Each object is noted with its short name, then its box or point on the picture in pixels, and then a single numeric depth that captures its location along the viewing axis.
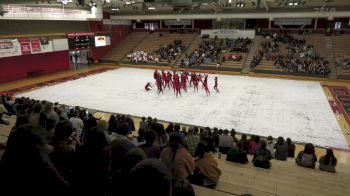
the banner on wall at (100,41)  25.03
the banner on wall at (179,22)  28.97
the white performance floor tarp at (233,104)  9.67
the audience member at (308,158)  5.80
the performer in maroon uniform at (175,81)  13.80
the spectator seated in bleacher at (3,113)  7.47
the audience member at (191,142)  5.41
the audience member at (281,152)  6.31
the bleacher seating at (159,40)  27.18
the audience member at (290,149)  6.77
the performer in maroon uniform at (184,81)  14.41
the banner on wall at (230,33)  25.33
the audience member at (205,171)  3.85
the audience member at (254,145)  6.53
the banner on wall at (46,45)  19.41
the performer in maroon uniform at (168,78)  14.70
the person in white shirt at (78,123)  6.17
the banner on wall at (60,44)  20.55
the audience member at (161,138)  5.18
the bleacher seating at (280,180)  4.05
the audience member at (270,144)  7.05
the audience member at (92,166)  1.90
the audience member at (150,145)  3.32
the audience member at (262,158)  5.37
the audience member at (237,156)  5.53
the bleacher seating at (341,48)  19.40
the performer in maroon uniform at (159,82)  14.07
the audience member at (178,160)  3.20
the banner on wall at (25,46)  17.86
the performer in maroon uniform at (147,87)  14.76
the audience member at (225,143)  6.55
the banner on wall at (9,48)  16.58
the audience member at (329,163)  5.67
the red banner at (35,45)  18.62
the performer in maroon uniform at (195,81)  14.52
